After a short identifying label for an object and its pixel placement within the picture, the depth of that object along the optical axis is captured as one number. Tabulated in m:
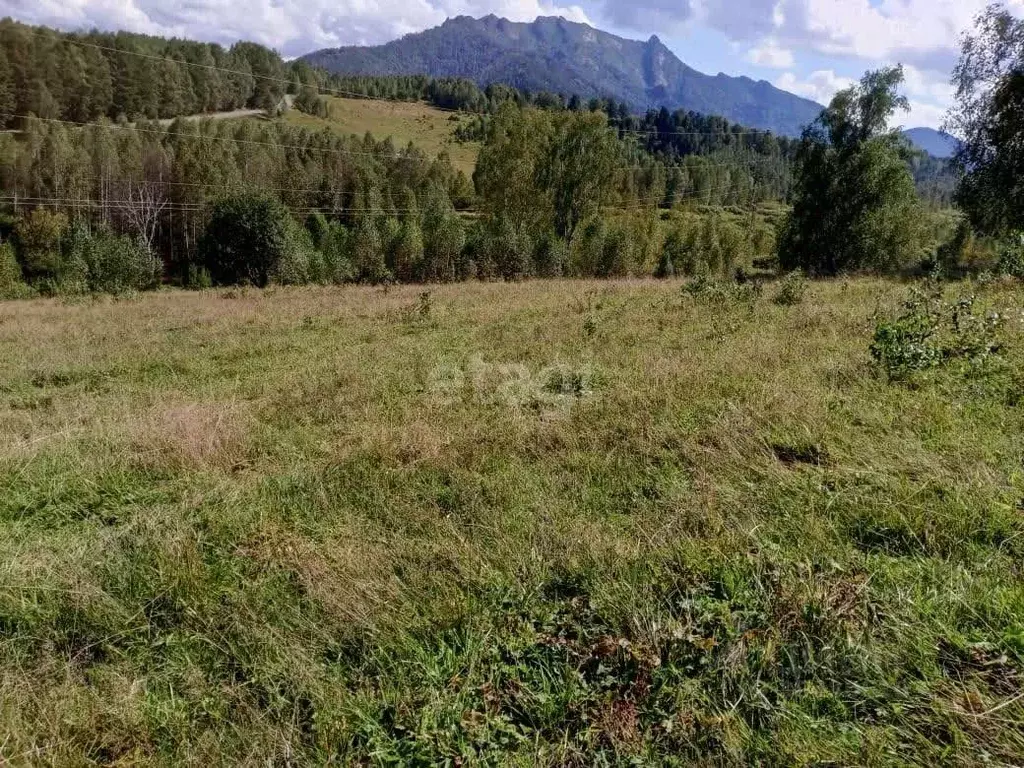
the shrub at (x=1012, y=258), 9.41
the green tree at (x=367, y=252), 53.38
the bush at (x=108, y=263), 43.53
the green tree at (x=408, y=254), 52.05
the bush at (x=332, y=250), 49.59
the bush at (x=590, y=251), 47.09
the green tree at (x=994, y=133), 20.67
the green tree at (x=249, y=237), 41.88
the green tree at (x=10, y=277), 41.66
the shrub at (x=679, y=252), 58.68
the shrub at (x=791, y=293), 12.18
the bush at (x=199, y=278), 43.56
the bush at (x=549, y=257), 41.62
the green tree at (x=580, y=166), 41.00
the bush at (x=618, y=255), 47.28
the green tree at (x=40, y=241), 55.09
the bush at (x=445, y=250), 48.34
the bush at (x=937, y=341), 5.57
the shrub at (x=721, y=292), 12.37
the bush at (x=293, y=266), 42.34
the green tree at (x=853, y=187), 28.25
